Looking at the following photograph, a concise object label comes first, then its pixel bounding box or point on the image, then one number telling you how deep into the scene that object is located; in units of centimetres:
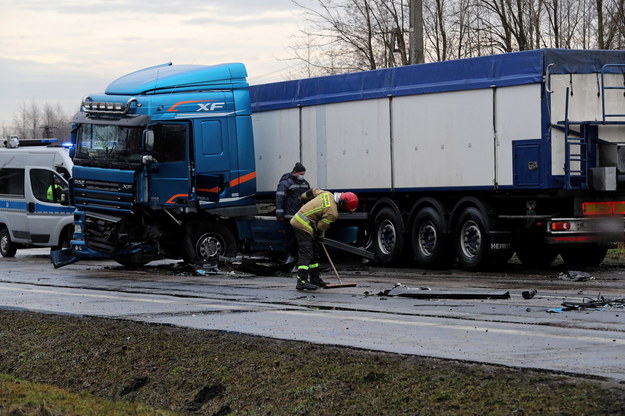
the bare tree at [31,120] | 14700
